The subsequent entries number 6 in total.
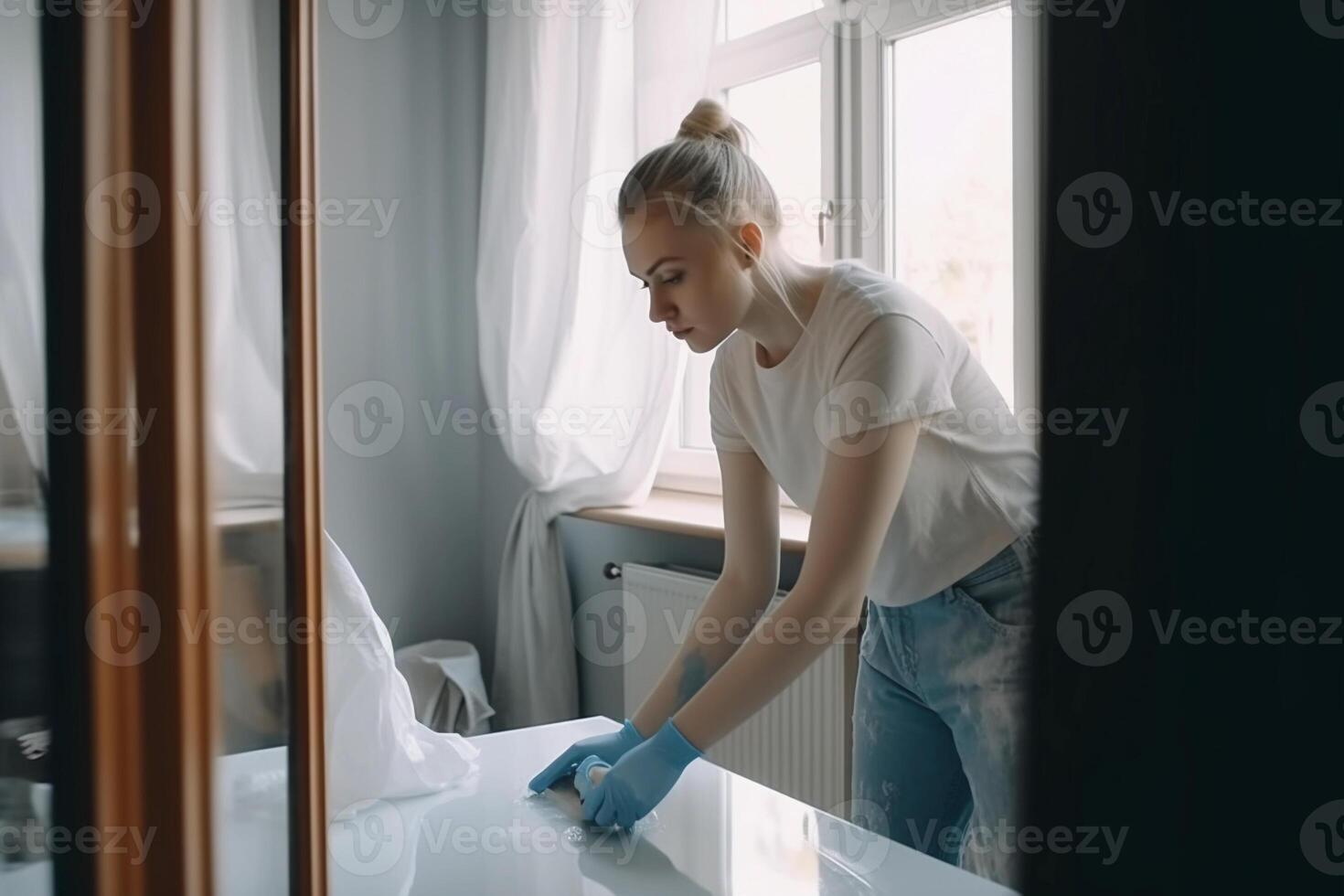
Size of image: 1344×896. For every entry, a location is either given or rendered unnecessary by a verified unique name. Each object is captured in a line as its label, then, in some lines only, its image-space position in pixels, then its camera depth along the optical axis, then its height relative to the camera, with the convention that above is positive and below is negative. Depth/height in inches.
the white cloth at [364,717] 36.7 -9.9
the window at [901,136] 79.6 +21.9
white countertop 32.1 -13.3
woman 42.2 -3.2
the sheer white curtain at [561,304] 99.5 +11.1
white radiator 77.7 -21.2
